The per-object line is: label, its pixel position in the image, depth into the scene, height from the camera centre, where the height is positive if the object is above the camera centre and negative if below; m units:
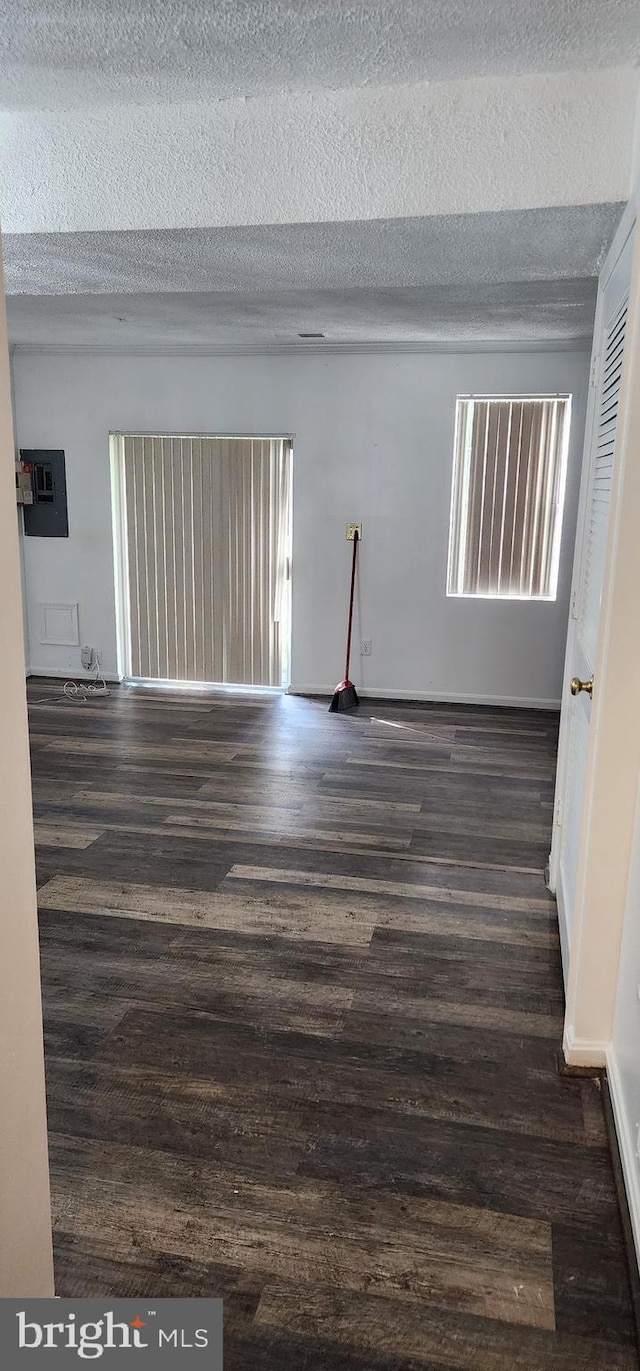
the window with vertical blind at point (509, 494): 5.71 +0.08
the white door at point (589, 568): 2.39 -0.19
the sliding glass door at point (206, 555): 6.16 -0.39
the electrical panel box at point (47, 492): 6.49 +0.03
